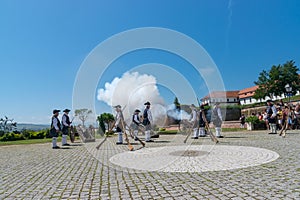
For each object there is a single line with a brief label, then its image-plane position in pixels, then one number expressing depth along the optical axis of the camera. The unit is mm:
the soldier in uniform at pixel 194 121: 14792
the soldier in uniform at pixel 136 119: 15226
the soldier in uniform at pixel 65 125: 14648
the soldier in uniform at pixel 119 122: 12590
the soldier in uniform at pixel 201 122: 14430
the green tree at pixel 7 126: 36031
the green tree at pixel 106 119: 15923
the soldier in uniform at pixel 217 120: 15445
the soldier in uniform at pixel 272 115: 16406
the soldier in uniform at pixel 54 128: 13314
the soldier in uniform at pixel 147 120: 14516
